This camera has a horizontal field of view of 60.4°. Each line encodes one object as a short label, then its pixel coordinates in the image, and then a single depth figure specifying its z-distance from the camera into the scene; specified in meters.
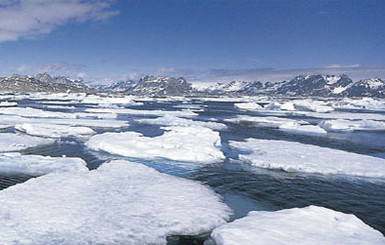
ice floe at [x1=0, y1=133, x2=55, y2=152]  19.08
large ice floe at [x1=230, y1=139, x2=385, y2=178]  15.30
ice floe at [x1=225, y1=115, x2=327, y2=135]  31.62
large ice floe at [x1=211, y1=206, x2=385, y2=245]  7.68
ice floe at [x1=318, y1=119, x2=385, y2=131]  34.44
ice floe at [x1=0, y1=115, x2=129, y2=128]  31.52
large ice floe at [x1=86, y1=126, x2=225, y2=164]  17.50
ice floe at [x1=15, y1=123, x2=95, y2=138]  24.72
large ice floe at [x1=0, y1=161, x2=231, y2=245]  8.09
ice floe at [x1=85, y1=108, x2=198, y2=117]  48.00
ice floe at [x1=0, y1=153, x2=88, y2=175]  14.28
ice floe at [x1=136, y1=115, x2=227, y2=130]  33.91
